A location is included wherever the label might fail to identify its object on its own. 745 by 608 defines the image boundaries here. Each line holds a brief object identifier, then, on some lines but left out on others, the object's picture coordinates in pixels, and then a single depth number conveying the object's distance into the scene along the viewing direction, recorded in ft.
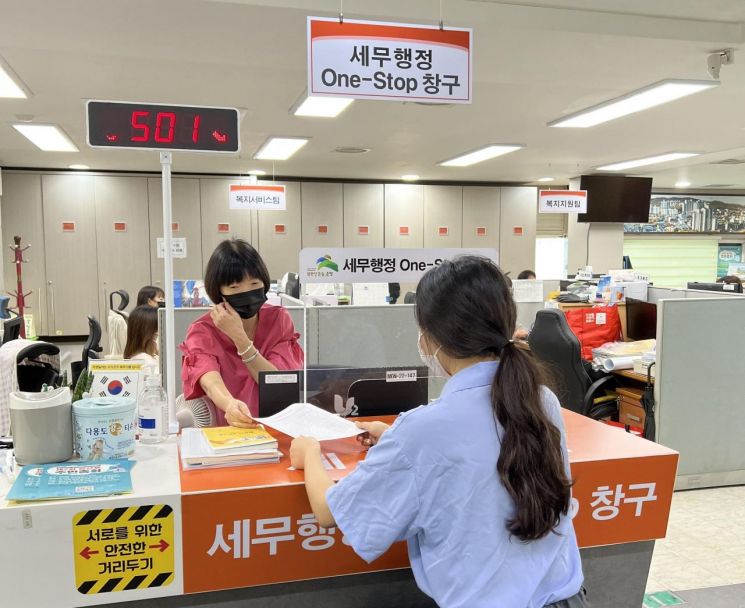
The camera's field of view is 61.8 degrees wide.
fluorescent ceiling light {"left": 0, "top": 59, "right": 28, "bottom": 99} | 13.29
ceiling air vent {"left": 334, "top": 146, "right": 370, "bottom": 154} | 24.04
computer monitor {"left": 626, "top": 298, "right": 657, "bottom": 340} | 16.10
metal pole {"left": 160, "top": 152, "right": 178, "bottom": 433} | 6.09
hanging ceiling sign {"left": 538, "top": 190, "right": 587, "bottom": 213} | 28.12
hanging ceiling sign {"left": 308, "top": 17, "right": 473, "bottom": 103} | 8.22
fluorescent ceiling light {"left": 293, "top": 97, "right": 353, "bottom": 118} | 15.99
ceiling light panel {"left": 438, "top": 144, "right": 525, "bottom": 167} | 23.89
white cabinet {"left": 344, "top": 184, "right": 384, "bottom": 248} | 34.19
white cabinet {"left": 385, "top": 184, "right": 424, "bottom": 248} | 34.68
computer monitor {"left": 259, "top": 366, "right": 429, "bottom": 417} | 6.12
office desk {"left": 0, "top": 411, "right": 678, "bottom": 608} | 4.20
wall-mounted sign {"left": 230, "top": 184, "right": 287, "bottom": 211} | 25.58
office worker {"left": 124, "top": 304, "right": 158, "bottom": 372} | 12.76
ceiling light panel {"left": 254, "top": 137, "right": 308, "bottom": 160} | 22.09
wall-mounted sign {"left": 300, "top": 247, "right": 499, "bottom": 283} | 6.93
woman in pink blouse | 6.93
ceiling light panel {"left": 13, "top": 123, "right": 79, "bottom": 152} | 19.56
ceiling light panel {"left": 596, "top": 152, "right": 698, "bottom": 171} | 26.05
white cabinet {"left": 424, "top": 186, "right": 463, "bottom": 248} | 35.22
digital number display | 5.75
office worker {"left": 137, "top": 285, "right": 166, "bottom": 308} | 17.93
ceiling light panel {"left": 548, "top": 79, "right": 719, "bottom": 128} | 13.85
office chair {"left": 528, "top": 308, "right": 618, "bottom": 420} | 13.21
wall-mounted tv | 32.68
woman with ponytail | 3.54
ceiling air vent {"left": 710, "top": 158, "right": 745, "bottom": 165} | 27.99
